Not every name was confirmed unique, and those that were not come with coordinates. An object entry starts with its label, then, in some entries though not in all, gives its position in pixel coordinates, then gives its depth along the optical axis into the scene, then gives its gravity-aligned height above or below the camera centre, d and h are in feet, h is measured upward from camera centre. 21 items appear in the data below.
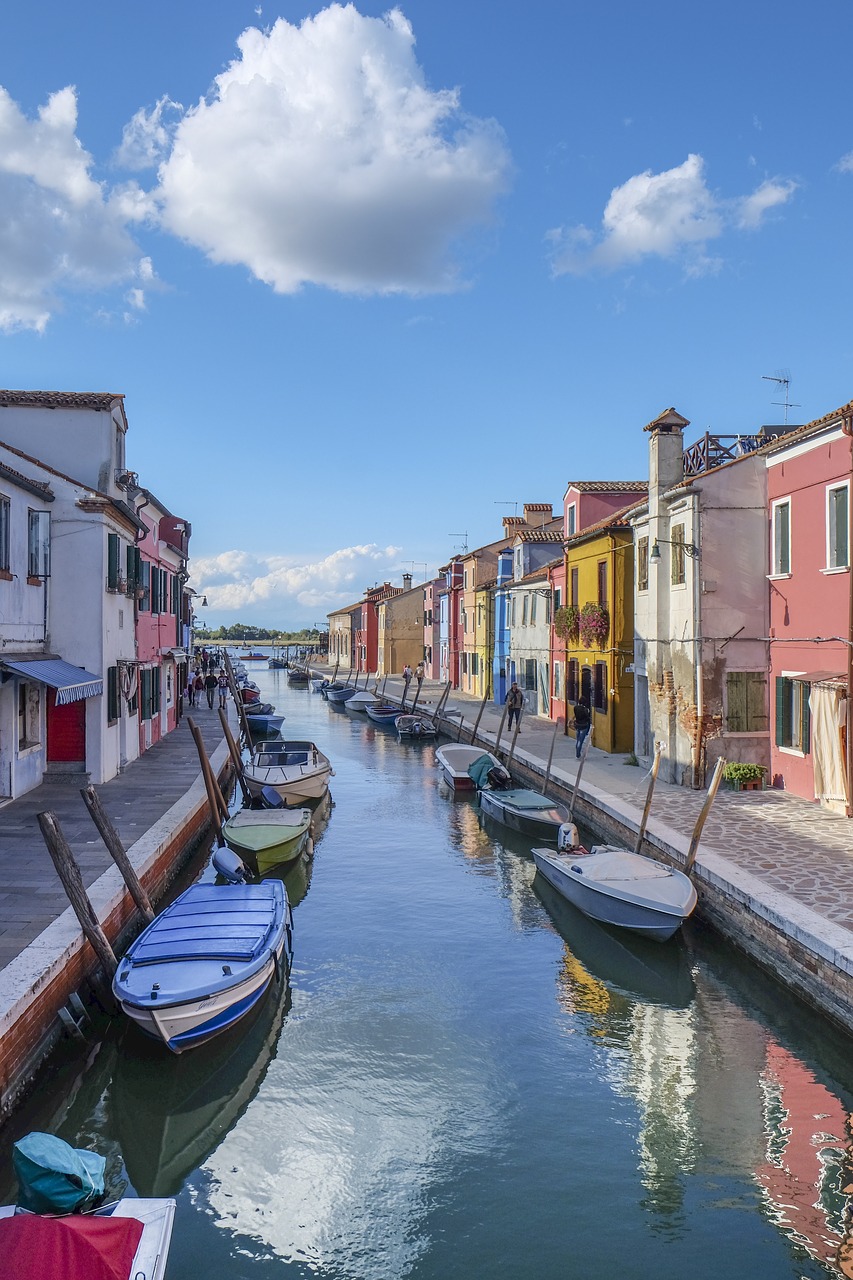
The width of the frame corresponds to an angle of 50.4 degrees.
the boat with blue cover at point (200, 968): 31.22 -11.54
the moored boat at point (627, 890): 42.78 -11.71
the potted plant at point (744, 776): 63.57 -8.68
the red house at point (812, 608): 53.36 +2.89
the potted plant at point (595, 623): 89.66 +2.98
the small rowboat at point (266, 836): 55.77 -11.57
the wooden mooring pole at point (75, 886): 33.19 -8.67
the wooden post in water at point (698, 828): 44.68 -8.61
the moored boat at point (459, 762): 87.66 -10.86
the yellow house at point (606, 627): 87.20 +2.67
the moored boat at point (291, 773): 73.61 -10.05
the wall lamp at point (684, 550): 65.51 +7.68
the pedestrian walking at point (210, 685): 168.42 -6.00
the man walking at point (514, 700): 101.12 -5.45
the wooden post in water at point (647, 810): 51.60 -9.02
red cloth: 15.71 -10.73
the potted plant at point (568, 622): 96.71 +3.37
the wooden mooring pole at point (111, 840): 38.75 -8.04
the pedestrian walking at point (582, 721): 87.30 -6.54
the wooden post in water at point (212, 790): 58.70 -9.24
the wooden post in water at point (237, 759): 75.24 -9.28
